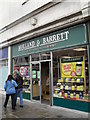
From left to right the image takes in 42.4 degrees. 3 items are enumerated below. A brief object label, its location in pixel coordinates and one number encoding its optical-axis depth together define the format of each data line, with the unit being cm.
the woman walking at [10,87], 535
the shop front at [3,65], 915
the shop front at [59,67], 489
